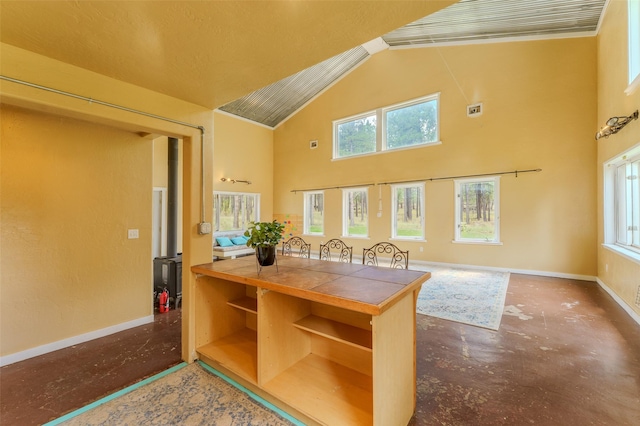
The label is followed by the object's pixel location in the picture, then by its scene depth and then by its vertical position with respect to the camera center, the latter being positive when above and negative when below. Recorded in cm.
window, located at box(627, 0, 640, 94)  314 +207
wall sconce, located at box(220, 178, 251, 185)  790 +104
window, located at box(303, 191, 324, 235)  860 +3
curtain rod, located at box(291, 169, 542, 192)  552 +86
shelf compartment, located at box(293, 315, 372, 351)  165 -79
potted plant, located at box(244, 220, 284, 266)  207 -21
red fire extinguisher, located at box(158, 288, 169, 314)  359 -121
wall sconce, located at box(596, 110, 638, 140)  322 +120
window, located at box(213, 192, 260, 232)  783 +12
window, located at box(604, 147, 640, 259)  357 +20
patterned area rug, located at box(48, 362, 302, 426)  167 -130
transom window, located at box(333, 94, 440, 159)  668 +236
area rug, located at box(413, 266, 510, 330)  331 -127
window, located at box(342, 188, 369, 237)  768 +3
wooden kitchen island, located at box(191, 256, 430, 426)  144 -84
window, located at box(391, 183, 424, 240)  675 +8
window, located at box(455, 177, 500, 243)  580 +9
